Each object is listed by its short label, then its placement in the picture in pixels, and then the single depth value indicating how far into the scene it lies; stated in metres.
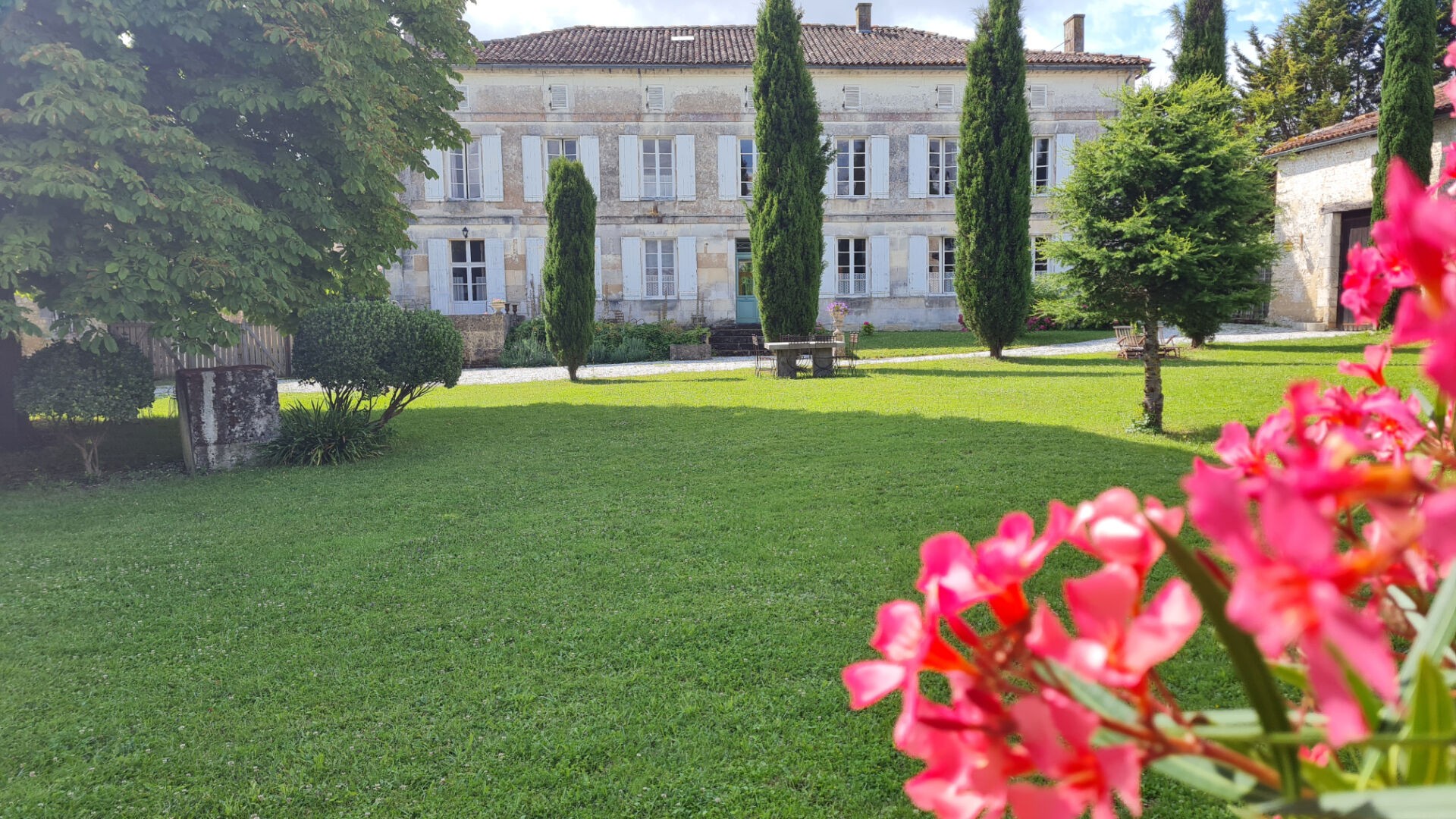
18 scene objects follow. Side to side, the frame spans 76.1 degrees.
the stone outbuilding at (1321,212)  19.81
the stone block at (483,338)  20.89
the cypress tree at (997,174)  16.84
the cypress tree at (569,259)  16.55
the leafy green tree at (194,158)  7.35
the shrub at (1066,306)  9.06
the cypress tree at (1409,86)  17.14
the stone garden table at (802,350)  15.33
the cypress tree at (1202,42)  17.94
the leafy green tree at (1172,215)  8.22
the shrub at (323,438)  8.84
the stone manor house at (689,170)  24.89
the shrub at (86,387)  7.96
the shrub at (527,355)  21.00
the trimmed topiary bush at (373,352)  9.11
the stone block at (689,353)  21.16
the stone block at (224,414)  8.51
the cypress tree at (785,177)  18.09
